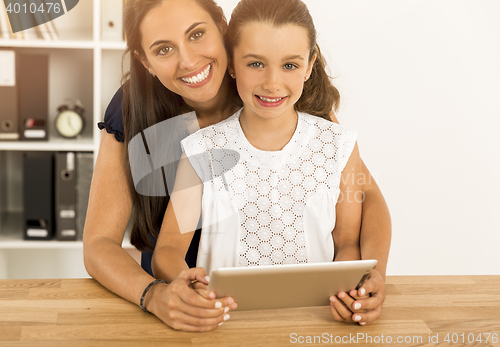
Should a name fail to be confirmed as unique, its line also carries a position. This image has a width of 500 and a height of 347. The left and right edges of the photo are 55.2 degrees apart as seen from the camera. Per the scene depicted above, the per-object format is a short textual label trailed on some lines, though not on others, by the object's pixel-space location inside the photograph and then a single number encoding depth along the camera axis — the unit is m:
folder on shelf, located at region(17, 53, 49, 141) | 2.08
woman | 1.12
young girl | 1.30
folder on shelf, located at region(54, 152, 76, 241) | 2.13
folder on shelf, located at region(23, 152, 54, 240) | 2.12
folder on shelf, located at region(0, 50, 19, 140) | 2.05
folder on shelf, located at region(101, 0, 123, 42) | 2.09
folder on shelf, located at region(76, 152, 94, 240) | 2.16
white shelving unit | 2.14
